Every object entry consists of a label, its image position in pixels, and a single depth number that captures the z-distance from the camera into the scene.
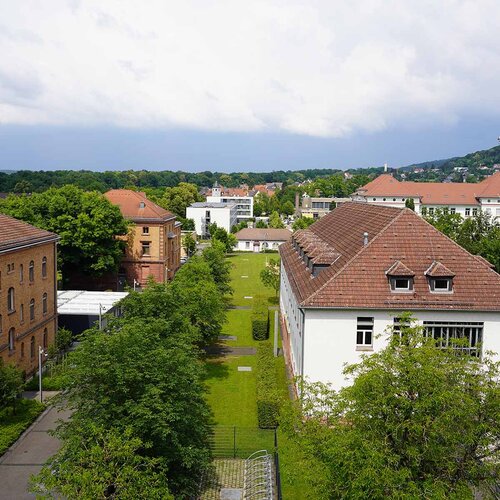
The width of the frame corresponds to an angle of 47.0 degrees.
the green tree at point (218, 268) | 50.06
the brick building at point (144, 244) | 59.41
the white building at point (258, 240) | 109.12
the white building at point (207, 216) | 119.50
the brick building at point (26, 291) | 30.38
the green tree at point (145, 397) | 18.08
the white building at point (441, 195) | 110.06
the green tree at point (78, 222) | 51.81
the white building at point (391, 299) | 24.66
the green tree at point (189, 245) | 88.00
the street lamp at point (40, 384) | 28.66
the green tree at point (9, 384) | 25.75
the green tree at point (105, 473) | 13.99
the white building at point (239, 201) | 152.50
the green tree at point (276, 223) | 126.94
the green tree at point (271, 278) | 54.62
